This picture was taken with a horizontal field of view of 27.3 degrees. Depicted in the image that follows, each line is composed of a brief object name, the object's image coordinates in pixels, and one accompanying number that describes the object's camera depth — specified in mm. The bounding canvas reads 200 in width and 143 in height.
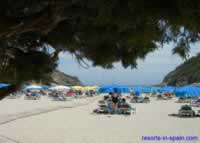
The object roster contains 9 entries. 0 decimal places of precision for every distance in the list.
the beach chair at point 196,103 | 32325
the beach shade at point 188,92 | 39031
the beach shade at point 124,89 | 62141
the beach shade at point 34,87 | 52581
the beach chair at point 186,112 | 22828
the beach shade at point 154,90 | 61781
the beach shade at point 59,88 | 52619
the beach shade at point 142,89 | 59984
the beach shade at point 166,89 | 58953
